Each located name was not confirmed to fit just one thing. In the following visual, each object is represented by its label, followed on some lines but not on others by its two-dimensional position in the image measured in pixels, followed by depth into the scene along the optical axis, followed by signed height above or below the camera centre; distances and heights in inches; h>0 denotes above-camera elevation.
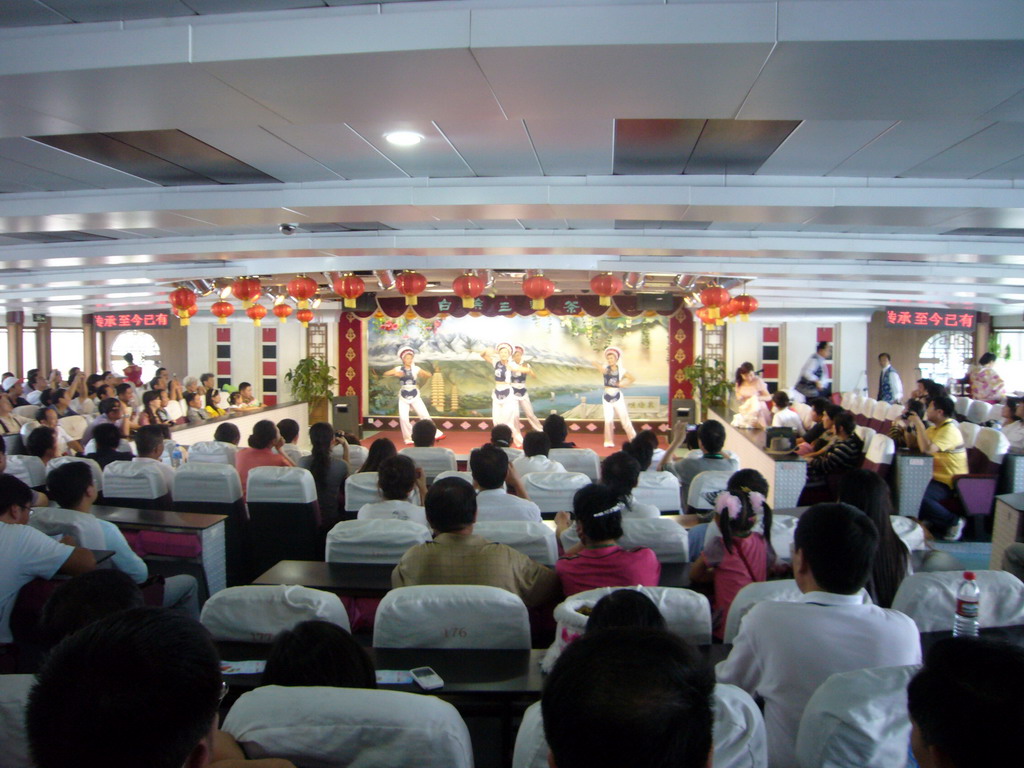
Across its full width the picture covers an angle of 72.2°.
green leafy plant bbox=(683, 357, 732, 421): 557.0 -26.9
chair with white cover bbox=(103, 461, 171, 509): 220.5 -44.7
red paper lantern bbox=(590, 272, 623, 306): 330.6 +29.8
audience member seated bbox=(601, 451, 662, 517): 182.2 -32.3
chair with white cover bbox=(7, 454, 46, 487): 240.4 -43.7
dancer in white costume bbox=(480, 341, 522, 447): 547.2 -41.0
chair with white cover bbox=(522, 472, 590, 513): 210.2 -42.5
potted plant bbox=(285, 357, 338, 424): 606.5 -34.0
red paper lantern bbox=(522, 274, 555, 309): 321.1 +27.4
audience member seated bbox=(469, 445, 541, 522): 172.7 -36.6
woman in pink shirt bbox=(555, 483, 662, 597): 117.4 -35.2
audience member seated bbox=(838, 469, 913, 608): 121.6 -32.9
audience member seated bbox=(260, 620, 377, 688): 73.1 -33.2
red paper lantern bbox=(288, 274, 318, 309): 346.0 +27.8
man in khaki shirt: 118.3 -36.5
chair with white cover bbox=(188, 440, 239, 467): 276.1 -43.2
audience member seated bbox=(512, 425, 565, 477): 232.2 -38.4
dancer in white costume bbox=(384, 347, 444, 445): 567.5 -39.7
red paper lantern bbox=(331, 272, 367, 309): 333.4 +28.2
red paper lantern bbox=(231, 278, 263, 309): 353.4 +27.8
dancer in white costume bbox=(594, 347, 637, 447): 546.0 -38.0
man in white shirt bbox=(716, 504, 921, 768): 81.4 -33.8
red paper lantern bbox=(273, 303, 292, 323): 409.1 +19.6
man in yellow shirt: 260.8 -42.3
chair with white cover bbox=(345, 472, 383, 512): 205.2 -42.0
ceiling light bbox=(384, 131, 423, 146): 163.0 +48.8
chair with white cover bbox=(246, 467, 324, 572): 201.8 -49.0
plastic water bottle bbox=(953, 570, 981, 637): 97.5 -36.1
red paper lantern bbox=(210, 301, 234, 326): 398.3 +19.8
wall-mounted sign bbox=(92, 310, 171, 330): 538.6 +17.8
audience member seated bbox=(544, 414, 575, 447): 291.9 -34.8
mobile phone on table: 85.7 -41.4
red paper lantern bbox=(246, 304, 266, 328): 381.4 +17.5
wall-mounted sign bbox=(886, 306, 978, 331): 454.6 +20.4
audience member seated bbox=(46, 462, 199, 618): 143.0 -37.4
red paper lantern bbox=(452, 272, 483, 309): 319.0 +27.6
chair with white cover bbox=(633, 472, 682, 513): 205.2 -41.8
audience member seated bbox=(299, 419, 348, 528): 235.6 -42.7
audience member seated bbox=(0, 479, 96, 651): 116.7 -37.1
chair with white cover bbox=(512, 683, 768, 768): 63.0 -35.7
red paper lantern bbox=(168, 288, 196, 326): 364.5 +23.0
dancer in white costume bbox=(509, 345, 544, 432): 553.0 -30.1
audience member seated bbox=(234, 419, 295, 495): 242.7 -38.1
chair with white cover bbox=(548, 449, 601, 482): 264.8 -42.9
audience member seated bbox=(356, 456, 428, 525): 160.7 -36.1
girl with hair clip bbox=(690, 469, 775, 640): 121.6 -35.4
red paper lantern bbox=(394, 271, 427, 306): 320.2 +28.6
